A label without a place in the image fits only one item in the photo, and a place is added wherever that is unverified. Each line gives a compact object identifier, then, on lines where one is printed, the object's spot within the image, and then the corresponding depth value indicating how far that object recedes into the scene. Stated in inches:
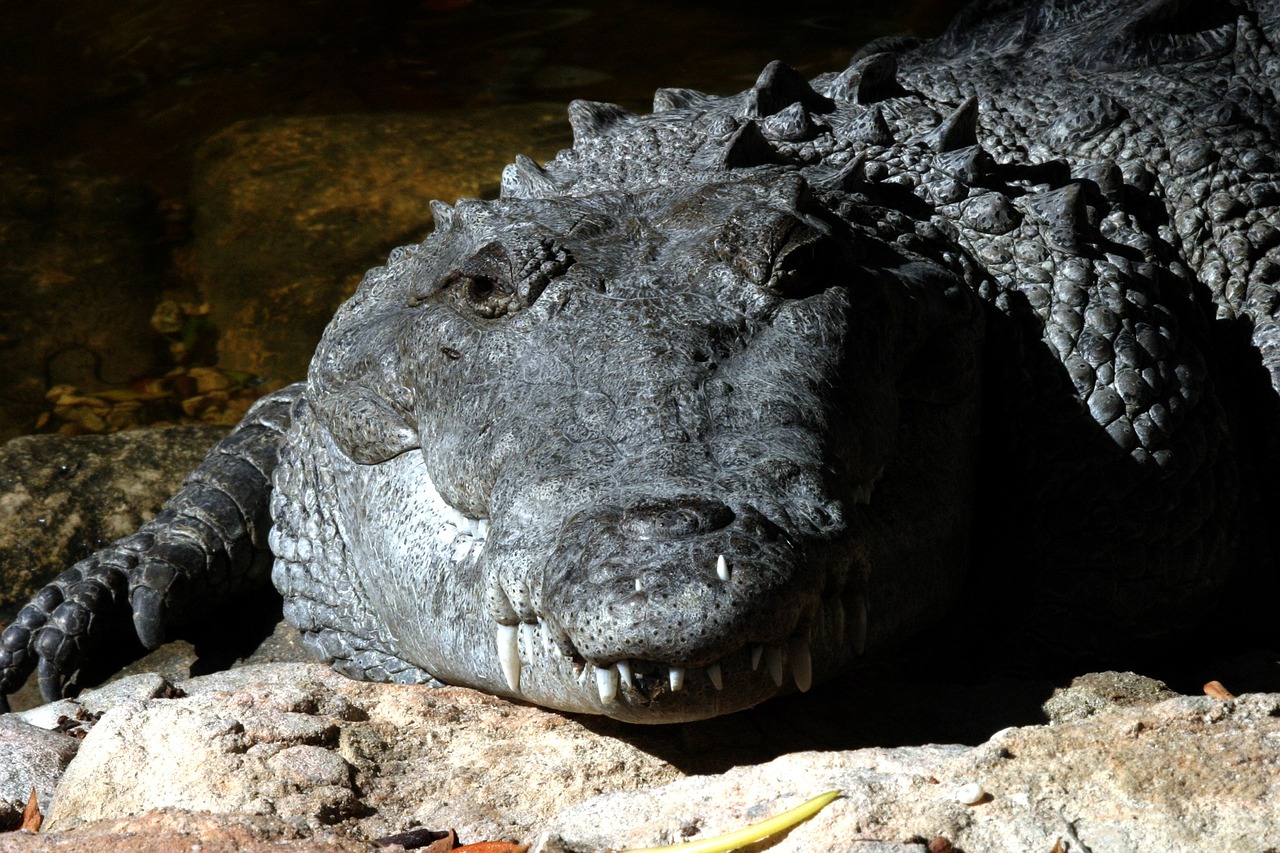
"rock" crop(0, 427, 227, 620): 359.9
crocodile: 197.8
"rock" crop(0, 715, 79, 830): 221.5
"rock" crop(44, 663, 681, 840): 200.1
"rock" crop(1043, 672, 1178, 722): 227.8
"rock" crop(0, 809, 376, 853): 178.2
